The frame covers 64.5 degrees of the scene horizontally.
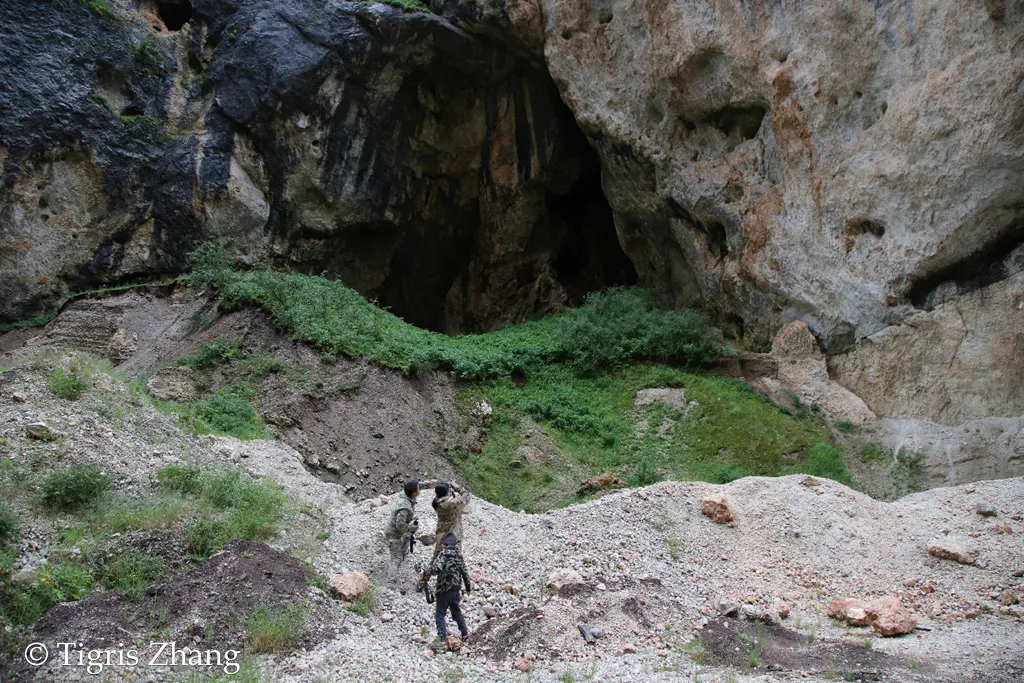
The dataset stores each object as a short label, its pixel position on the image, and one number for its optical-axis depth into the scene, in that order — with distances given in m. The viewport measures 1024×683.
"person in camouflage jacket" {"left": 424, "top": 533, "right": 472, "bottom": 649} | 7.95
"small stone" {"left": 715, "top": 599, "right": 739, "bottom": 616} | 8.69
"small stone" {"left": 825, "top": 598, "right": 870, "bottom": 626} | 8.41
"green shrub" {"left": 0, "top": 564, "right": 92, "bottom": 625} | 7.53
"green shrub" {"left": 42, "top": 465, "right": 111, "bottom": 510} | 8.99
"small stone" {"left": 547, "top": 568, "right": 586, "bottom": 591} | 9.09
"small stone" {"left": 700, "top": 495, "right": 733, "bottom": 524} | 10.60
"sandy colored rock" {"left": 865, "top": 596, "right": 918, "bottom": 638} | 8.19
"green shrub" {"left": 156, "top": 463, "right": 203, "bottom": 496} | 9.79
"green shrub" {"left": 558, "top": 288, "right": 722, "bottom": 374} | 18.77
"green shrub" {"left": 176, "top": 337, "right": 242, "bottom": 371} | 15.47
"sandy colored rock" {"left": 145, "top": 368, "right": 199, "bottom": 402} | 14.58
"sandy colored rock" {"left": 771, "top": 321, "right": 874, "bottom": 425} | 16.23
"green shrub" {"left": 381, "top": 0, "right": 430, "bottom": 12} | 21.83
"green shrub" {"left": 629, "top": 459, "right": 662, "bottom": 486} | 15.19
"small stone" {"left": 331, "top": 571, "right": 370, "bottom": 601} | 8.66
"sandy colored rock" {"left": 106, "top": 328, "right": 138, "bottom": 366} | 17.95
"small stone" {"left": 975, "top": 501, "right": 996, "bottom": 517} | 10.48
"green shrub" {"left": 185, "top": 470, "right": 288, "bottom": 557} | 8.77
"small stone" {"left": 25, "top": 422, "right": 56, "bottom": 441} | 9.83
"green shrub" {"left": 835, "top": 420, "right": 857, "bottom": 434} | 15.91
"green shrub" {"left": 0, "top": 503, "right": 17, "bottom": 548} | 8.24
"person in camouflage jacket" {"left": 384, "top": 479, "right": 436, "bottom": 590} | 9.36
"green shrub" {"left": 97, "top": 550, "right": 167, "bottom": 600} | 8.04
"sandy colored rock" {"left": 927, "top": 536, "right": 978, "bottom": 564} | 9.60
